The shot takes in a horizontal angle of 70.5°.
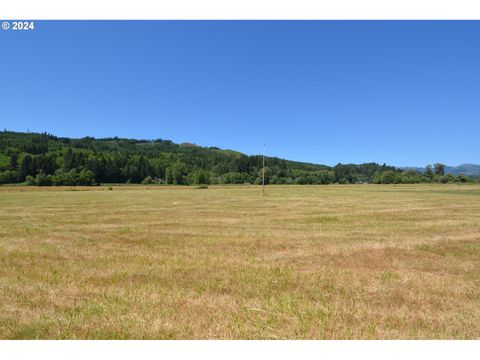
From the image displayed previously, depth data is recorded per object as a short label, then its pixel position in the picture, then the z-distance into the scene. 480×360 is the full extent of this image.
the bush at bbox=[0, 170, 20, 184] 141.12
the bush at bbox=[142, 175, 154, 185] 165.80
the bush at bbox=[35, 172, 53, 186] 128.88
